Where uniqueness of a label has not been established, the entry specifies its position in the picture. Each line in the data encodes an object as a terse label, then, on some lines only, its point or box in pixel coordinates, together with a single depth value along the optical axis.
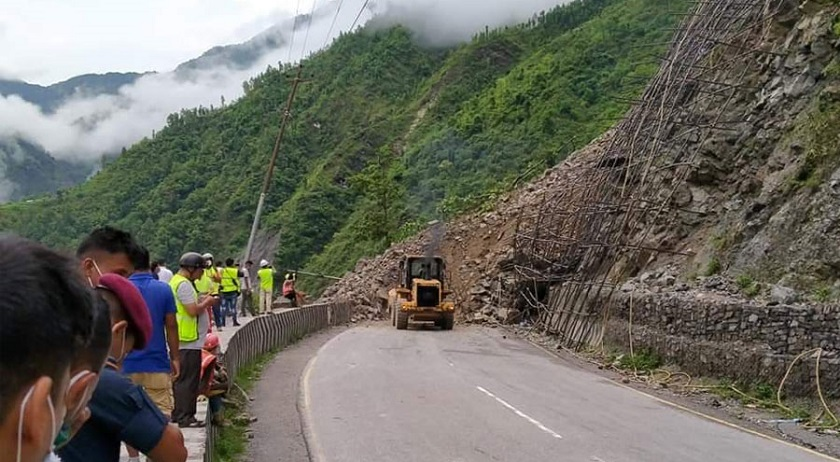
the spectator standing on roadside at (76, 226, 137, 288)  4.81
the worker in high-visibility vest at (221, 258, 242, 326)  20.39
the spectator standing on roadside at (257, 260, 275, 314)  25.93
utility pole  26.31
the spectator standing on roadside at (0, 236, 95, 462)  1.61
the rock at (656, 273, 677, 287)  22.31
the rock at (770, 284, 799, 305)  15.95
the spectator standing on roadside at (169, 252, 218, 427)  7.92
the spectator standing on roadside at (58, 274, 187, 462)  3.06
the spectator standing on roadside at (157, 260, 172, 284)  11.18
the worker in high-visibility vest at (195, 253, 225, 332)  14.56
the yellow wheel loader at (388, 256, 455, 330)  31.80
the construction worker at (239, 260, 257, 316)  25.02
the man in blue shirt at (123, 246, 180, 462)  5.94
